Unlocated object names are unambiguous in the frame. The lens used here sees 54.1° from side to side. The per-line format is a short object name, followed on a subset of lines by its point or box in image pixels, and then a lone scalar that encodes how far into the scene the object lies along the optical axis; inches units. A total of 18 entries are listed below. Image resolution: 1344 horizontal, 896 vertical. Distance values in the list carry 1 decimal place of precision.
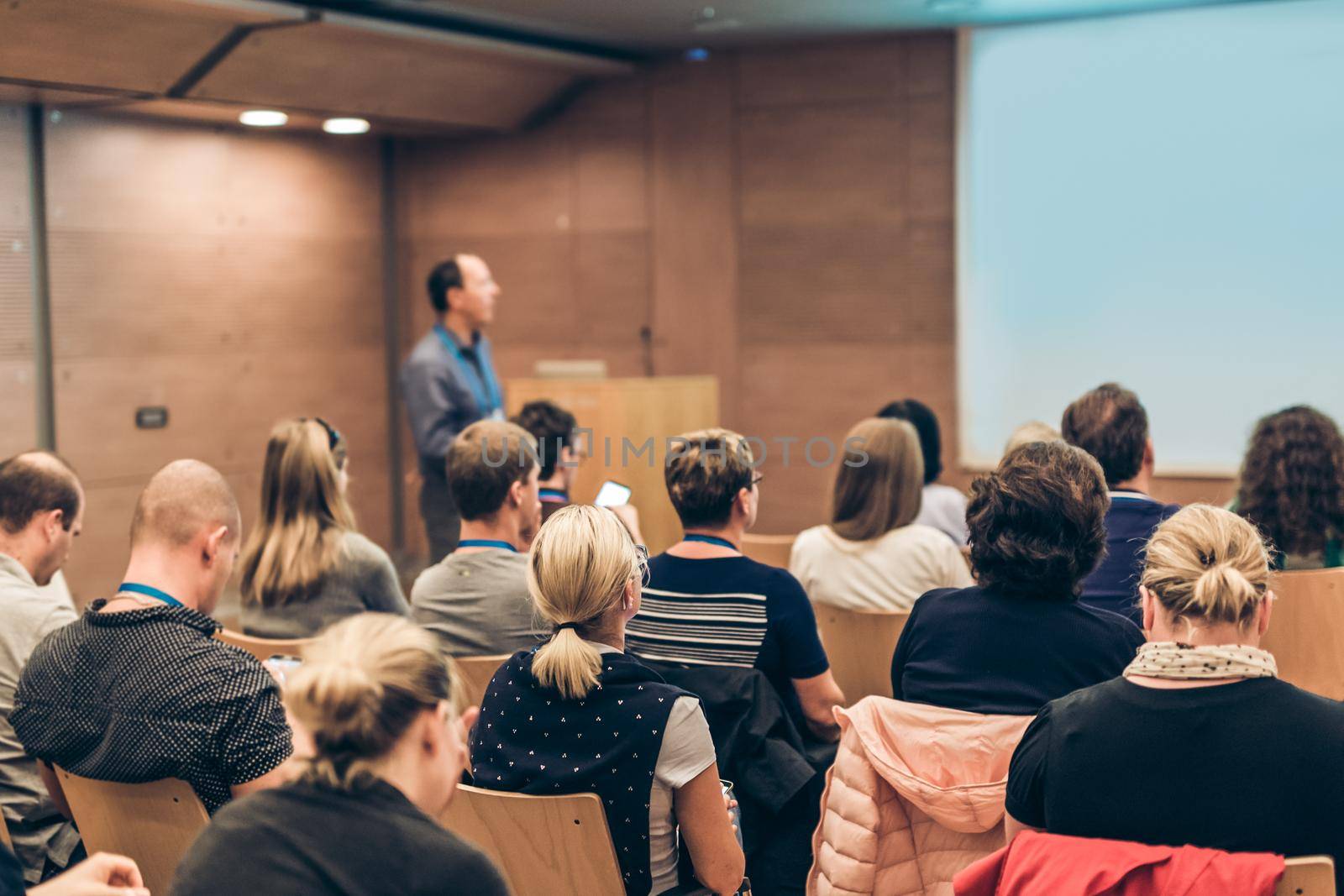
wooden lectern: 260.5
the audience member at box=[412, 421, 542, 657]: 127.8
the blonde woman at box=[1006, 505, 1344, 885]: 74.7
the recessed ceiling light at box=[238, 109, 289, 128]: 268.8
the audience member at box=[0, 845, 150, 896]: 70.3
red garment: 71.5
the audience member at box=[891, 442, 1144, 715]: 94.2
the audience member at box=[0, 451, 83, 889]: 107.3
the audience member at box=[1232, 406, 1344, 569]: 149.5
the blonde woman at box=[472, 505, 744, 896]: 86.4
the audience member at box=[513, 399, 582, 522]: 172.1
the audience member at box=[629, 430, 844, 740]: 115.3
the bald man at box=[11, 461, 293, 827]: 86.0
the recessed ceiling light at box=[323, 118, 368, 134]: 284.4
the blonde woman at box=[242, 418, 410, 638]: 140.6
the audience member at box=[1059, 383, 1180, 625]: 130.1
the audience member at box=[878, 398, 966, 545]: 175.8
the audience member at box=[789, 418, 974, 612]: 145.0
